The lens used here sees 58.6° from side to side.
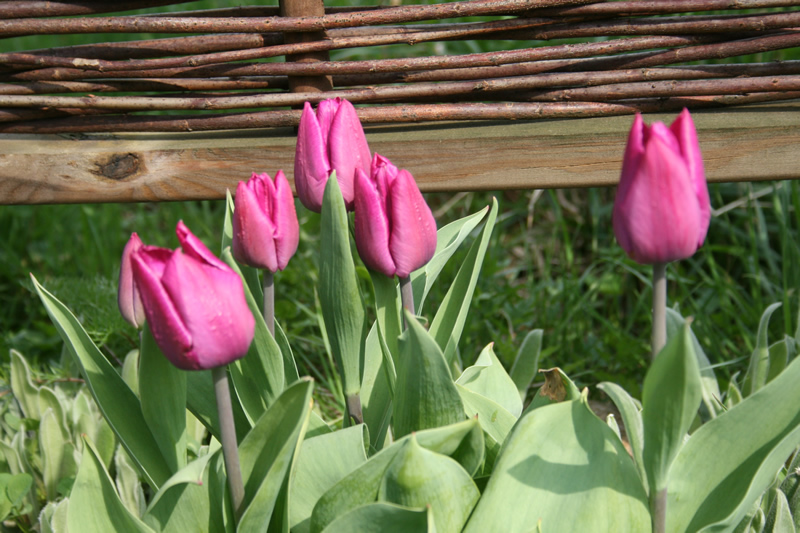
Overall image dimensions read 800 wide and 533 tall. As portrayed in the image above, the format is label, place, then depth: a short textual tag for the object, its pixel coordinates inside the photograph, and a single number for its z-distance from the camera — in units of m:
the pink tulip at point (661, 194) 0.49
